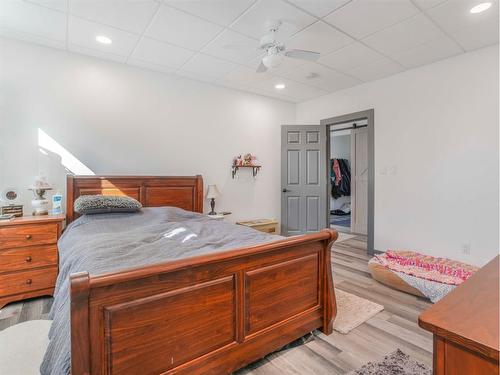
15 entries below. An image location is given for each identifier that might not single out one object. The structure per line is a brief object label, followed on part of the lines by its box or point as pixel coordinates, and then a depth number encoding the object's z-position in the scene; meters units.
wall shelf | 4.45
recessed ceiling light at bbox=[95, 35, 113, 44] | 2.78
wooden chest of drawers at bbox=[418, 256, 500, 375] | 0.65
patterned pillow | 2.73
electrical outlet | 3.13
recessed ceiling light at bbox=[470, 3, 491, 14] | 2.27
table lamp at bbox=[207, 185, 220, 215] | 4.03
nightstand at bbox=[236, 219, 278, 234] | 4.32
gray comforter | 1.20
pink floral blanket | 2.68
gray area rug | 1.63
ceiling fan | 2.53
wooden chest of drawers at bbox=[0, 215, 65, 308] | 2.42
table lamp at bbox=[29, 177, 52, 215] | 2.76
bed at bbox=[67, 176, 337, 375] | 1.14
